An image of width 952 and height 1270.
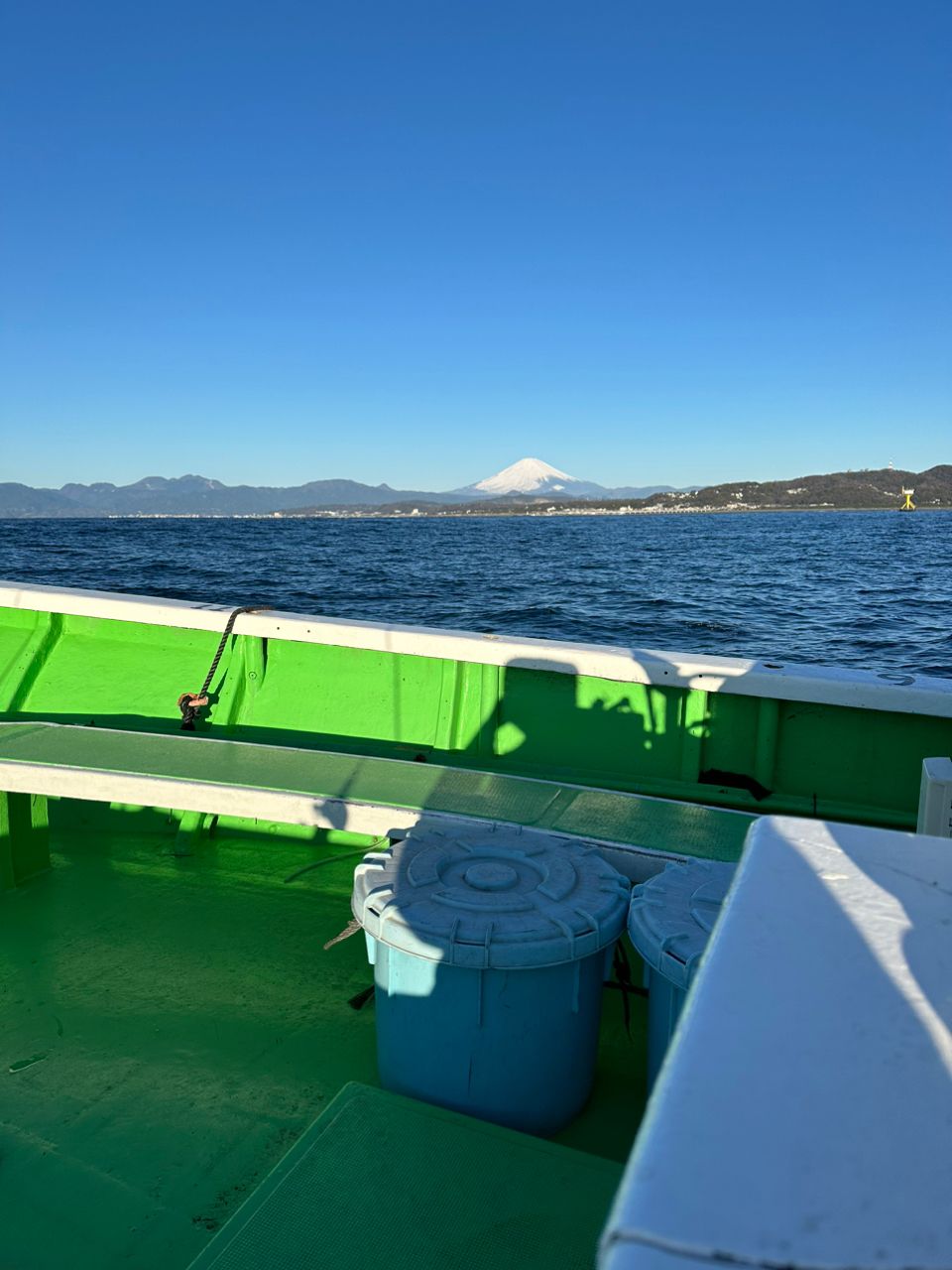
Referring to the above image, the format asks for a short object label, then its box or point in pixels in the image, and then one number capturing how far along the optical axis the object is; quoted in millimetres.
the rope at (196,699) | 5188
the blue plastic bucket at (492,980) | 2393
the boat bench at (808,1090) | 597
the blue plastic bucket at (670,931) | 2312
